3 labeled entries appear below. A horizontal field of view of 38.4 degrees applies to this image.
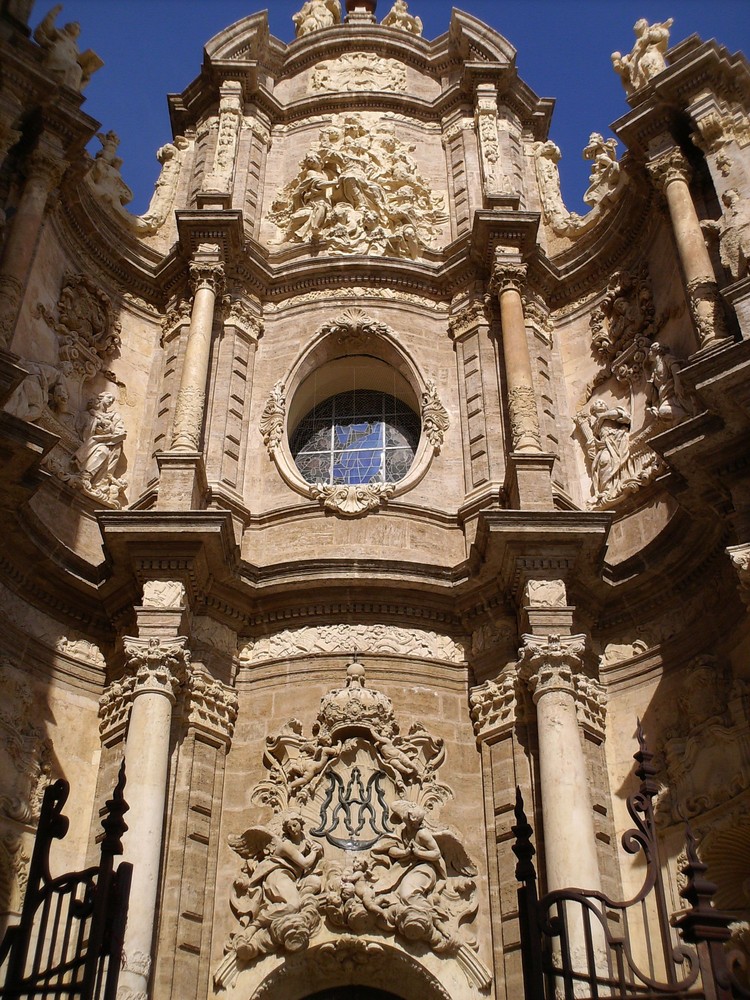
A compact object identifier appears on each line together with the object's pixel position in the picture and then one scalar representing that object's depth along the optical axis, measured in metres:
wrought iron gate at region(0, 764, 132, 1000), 5.68
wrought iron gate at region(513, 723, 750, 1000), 5.32
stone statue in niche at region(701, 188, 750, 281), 10.88
